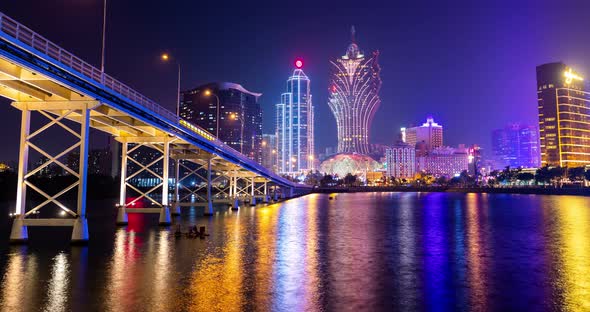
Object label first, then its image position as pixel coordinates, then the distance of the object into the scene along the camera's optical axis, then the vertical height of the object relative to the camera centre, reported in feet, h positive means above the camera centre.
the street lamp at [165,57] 165.00 +49.83
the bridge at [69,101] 85.66 +23.09
